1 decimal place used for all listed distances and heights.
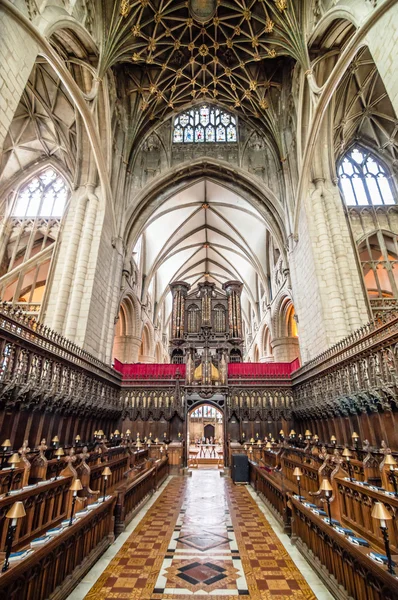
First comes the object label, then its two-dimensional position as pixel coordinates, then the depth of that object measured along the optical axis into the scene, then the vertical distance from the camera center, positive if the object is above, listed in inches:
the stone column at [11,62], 262.1 +303.8
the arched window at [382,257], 574.6 +324.7
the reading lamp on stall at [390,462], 160.9 -12.0
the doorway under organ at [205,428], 1057.7 +27.4
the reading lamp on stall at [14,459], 159.0 -11.2
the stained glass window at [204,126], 816.9 +760.8
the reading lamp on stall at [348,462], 234.5 -17.9
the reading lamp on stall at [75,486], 134.6 -20.1
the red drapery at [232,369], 669.3 +135.8
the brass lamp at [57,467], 253.8 -24.1
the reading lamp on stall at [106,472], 172.1 -18.4
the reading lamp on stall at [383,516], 88.4 -21.3
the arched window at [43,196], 672.4 +488.3
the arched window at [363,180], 634.2 +493.2
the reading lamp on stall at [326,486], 134.3 -19.9
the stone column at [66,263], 466.6 +255.3
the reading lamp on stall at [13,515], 84.4 -20.6
